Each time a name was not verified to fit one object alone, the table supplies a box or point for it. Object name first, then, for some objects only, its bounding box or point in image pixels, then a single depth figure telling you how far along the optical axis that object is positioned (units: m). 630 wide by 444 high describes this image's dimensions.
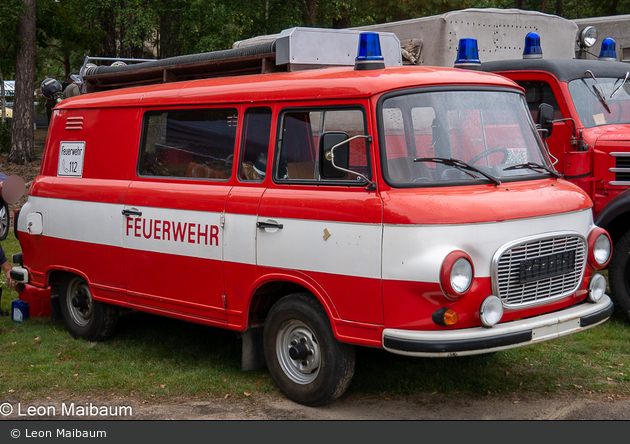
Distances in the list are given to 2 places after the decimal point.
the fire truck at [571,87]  7.15
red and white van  4.61
